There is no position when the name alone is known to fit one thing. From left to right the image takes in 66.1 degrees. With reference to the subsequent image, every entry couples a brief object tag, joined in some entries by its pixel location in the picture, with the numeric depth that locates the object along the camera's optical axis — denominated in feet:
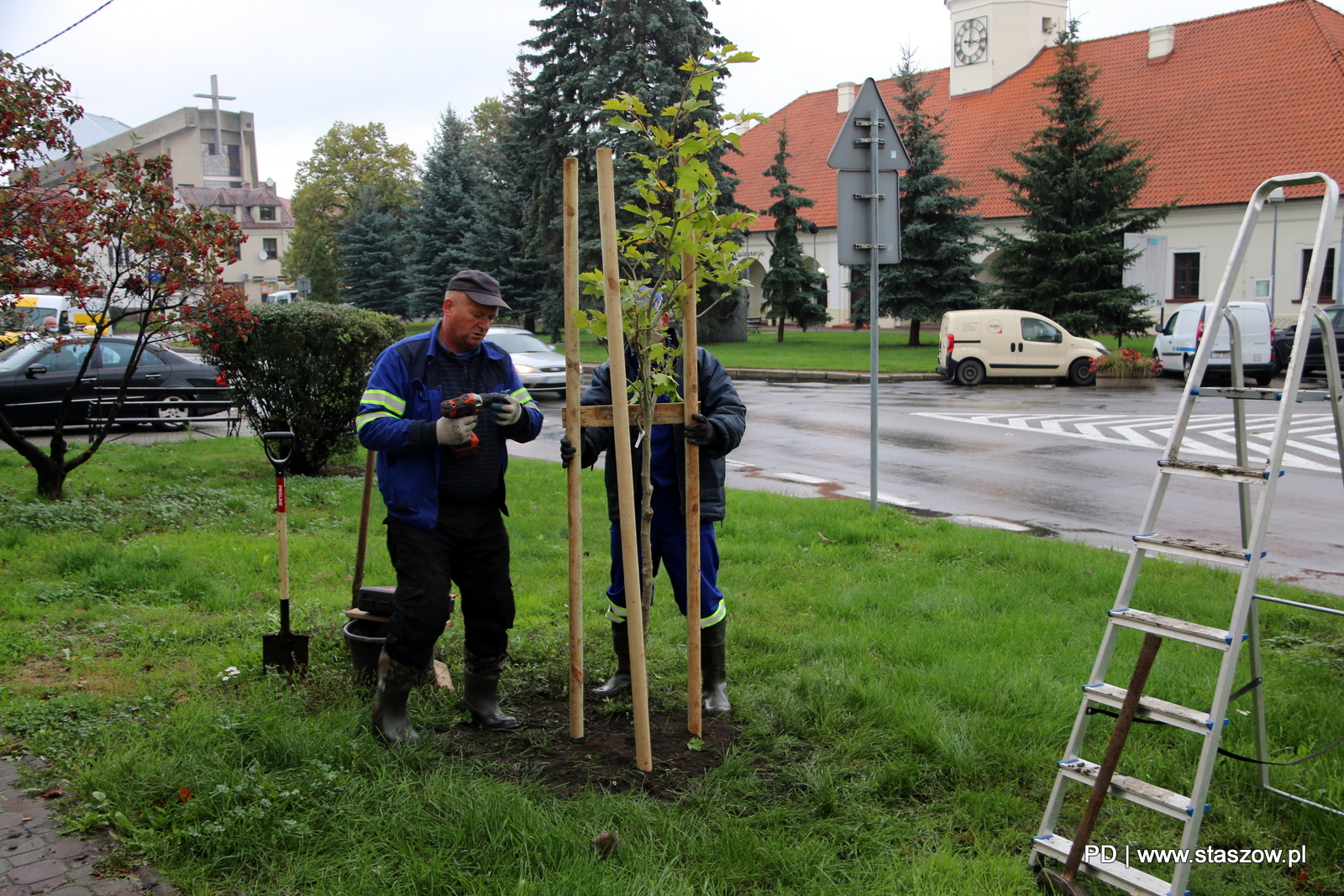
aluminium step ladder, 9.61
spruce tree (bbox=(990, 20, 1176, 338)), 92.84
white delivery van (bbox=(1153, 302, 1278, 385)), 69.67
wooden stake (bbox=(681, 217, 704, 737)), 13.05
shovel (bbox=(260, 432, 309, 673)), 15.47
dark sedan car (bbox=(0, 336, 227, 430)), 49.08
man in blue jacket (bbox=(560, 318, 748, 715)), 14.05
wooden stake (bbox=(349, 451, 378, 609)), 16.14
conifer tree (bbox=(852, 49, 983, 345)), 104.17
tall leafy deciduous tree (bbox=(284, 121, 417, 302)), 195.31
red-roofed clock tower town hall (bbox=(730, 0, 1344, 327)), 106.42
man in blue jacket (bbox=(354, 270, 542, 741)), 13.09
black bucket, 15.15
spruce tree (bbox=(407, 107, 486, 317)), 145.28
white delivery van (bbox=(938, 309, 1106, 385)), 78.89
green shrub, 33.99
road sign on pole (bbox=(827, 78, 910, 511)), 28.48
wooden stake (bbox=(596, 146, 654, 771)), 11.76
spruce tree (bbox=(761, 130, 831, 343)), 121.80
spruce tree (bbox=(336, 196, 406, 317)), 160.86
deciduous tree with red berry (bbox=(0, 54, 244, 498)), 27.20
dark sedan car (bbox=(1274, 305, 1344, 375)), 71.05
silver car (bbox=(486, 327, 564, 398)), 70.28
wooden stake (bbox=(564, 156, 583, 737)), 12.10
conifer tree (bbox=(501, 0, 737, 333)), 101.86
